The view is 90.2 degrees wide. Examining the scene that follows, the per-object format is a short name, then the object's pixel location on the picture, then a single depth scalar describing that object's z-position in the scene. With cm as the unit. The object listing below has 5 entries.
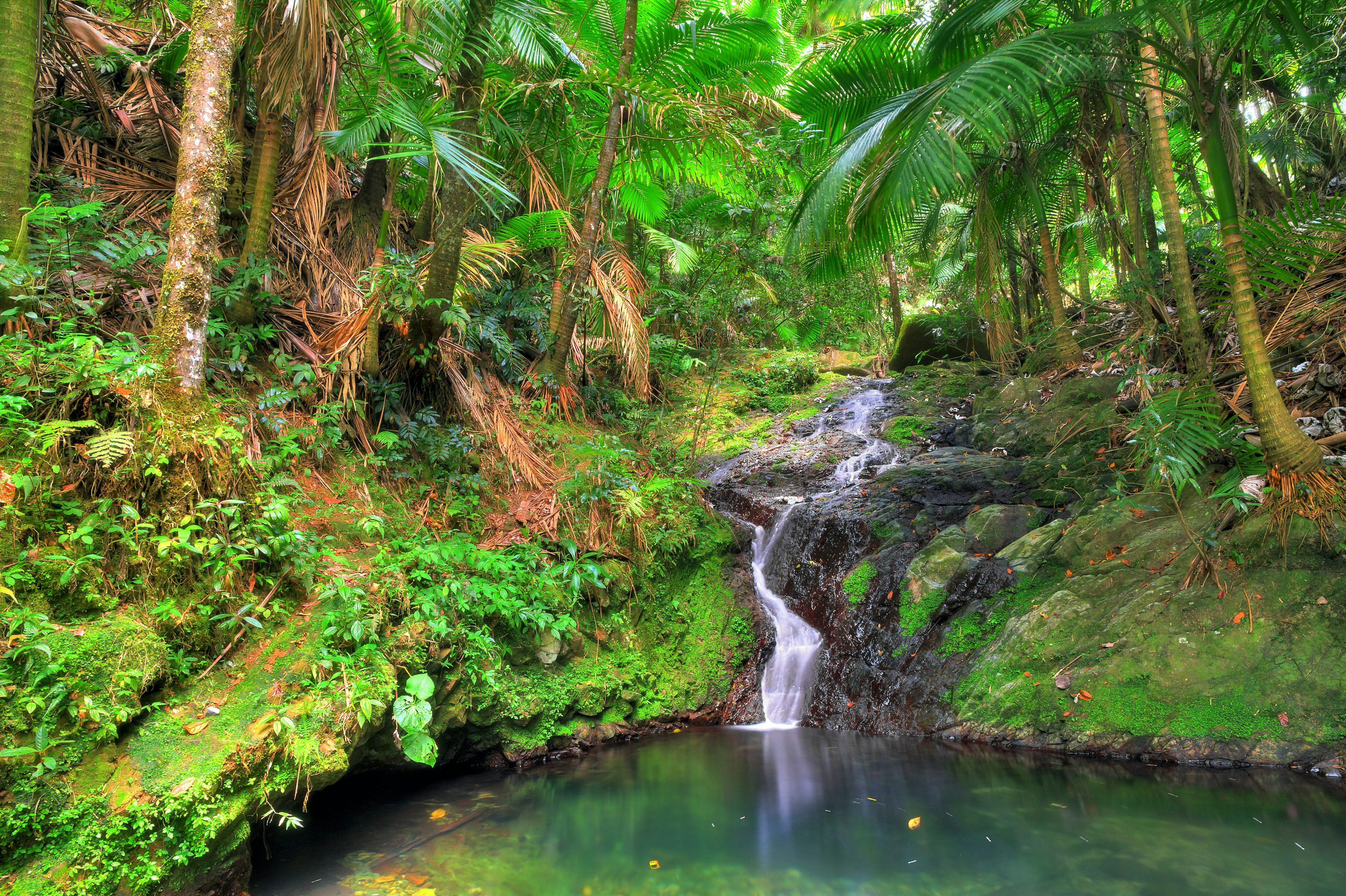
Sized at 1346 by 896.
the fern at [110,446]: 354
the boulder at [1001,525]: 707
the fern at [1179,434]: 488
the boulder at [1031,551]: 655
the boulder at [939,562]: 682
